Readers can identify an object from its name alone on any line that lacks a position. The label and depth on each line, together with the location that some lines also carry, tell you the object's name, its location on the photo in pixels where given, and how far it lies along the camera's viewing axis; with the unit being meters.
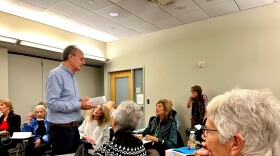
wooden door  5.69
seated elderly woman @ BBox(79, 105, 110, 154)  2.84
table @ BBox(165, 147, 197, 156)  2.23
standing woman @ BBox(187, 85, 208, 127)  4.14
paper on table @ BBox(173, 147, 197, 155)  2.20
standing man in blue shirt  1.63
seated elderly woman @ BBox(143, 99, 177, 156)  3.04
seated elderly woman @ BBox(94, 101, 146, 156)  1.56
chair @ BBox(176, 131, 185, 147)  3.33
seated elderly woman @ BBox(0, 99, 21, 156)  3.45
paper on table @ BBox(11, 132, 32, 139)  3.12
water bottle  2.37
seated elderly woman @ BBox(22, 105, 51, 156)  3.39
